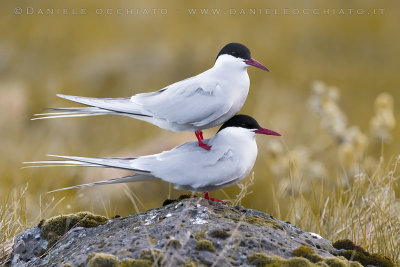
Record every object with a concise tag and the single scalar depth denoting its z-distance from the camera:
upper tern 7.93
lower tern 7.57
